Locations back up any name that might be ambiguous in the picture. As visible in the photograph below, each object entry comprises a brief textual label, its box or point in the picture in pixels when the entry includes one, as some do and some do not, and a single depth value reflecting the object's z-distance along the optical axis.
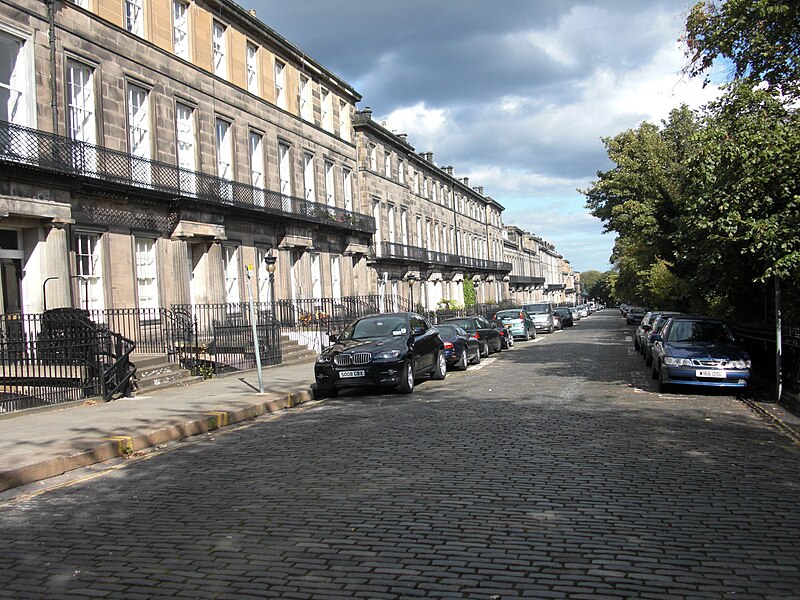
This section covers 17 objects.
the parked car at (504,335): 26.92
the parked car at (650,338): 17.64
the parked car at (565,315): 51.12
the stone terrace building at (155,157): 16.45
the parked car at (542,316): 41.59
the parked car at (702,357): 12.34
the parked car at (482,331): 22.67
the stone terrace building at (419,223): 40.78
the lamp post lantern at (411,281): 41.74
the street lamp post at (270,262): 18.82
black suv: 13.38
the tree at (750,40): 12.64
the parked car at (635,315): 50.45
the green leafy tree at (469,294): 59.97
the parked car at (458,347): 18.52
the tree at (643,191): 27.20
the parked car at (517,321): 33.41
